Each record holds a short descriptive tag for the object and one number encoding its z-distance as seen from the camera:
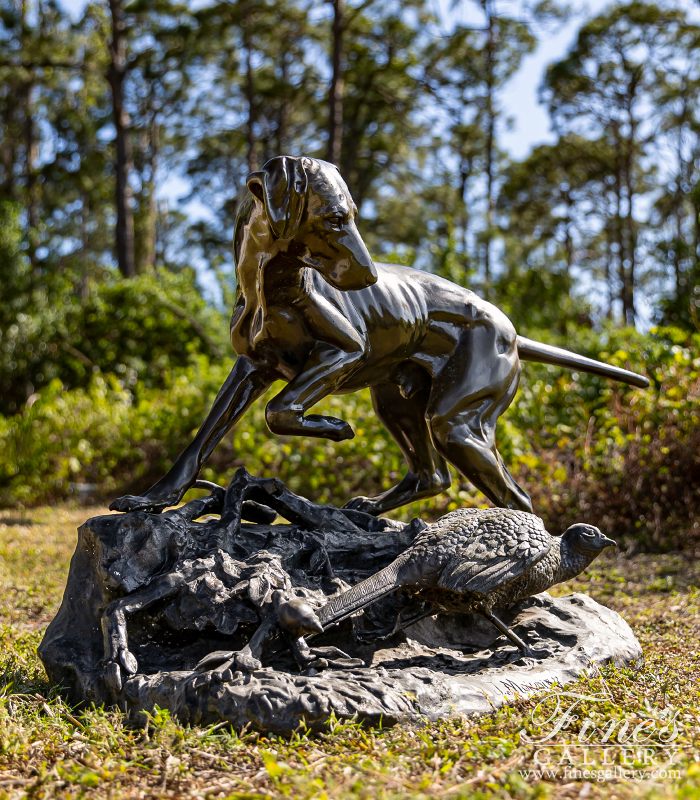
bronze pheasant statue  2.68
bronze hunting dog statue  2.71
